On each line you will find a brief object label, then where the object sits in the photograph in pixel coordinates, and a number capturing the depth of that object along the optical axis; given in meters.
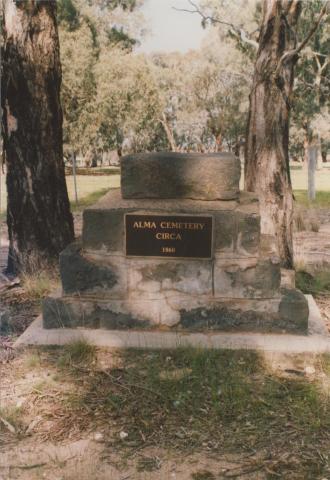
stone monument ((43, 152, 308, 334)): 4.35
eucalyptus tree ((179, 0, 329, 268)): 5.99
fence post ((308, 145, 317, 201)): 13.27
